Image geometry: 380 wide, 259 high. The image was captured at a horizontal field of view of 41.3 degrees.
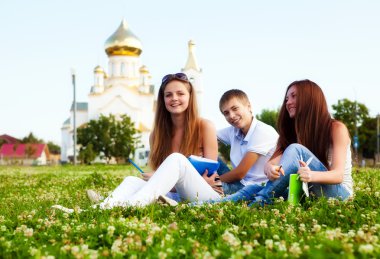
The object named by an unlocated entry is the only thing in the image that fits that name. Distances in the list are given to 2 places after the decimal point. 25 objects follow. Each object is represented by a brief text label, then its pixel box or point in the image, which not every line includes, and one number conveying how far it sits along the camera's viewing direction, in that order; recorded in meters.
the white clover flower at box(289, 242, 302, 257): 2.50
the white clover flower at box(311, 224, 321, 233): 3.33
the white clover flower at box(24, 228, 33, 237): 3.45
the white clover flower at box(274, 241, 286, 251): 2.68
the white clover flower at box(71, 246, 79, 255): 2.71
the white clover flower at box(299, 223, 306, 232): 3.50
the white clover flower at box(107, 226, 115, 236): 3.31
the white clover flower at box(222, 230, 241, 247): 2.77
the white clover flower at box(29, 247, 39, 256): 2.84
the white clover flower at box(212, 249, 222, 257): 2.52
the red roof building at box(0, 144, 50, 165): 100.81
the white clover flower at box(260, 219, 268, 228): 3.56
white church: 76.62
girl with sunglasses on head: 5.03
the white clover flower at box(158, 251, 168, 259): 2.60
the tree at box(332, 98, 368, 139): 49.72
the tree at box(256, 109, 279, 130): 58.78
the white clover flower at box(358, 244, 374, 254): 2.32
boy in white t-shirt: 5.84
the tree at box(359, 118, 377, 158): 53.00
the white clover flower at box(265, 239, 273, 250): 2.71
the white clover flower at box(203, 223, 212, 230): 3.64
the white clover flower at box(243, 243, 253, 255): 2.59
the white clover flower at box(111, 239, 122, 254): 2.84
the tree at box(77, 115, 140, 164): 65.19
